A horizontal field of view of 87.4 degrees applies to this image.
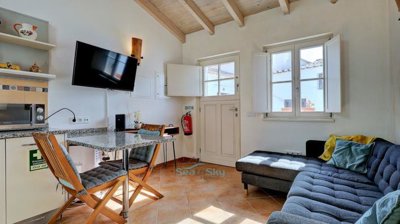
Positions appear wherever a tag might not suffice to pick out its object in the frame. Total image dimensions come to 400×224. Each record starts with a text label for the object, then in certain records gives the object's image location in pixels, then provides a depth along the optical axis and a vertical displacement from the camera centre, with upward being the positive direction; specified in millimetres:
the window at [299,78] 2984 +575
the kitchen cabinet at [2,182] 1861 -613
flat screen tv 2711 +656
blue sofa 1429 -648
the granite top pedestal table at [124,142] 1693 -256
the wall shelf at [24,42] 2283 +836
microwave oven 2200 -29
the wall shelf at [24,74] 2246 +449
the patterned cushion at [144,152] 2527 -476
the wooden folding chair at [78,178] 1639 -593
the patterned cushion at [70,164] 1676 -405
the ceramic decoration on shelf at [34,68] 2531 +550
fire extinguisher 4539 -221
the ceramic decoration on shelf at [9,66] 2283 +528
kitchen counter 1962 -207
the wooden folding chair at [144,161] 2369 -568
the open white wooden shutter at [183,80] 4320 +699
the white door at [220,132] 4098 -370
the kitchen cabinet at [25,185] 1922 -697
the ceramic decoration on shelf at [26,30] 2387 +963
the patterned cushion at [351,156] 2281 -477
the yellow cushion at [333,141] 2670 -350
